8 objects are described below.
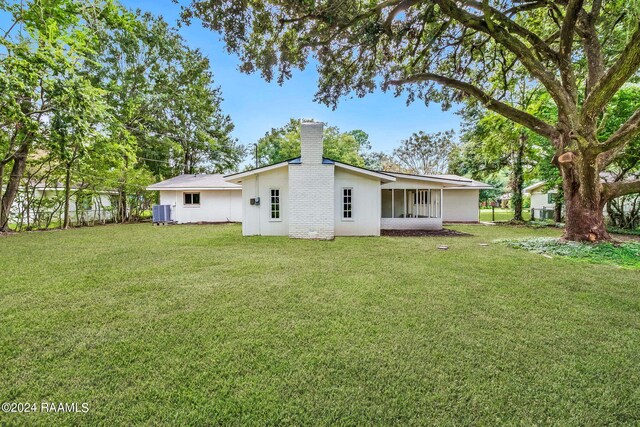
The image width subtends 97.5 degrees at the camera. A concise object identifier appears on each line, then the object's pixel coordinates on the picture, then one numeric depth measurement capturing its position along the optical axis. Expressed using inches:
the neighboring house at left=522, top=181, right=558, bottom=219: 793.3
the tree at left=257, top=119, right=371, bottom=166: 1133.1
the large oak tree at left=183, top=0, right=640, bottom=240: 292.7
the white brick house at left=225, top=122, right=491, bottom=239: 411.5
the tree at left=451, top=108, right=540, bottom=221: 579.1
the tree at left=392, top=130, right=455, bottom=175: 1523.1
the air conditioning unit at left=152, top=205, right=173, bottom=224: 676.1
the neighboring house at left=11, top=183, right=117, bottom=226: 539.2
